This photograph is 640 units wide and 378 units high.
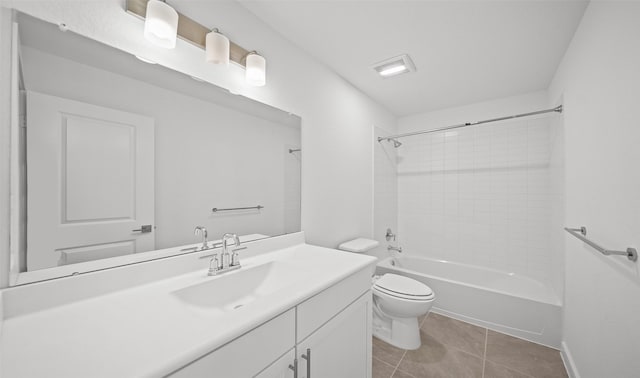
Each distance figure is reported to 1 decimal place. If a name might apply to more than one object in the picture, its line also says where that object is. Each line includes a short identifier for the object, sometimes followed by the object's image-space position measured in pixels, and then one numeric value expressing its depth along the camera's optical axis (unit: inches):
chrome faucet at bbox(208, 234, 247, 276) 42.4
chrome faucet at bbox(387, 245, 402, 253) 112.0
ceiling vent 76.2
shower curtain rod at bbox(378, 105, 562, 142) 76.0
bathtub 74.3
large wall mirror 30.0
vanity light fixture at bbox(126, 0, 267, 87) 38.0
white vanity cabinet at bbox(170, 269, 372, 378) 24.9
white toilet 70.4
